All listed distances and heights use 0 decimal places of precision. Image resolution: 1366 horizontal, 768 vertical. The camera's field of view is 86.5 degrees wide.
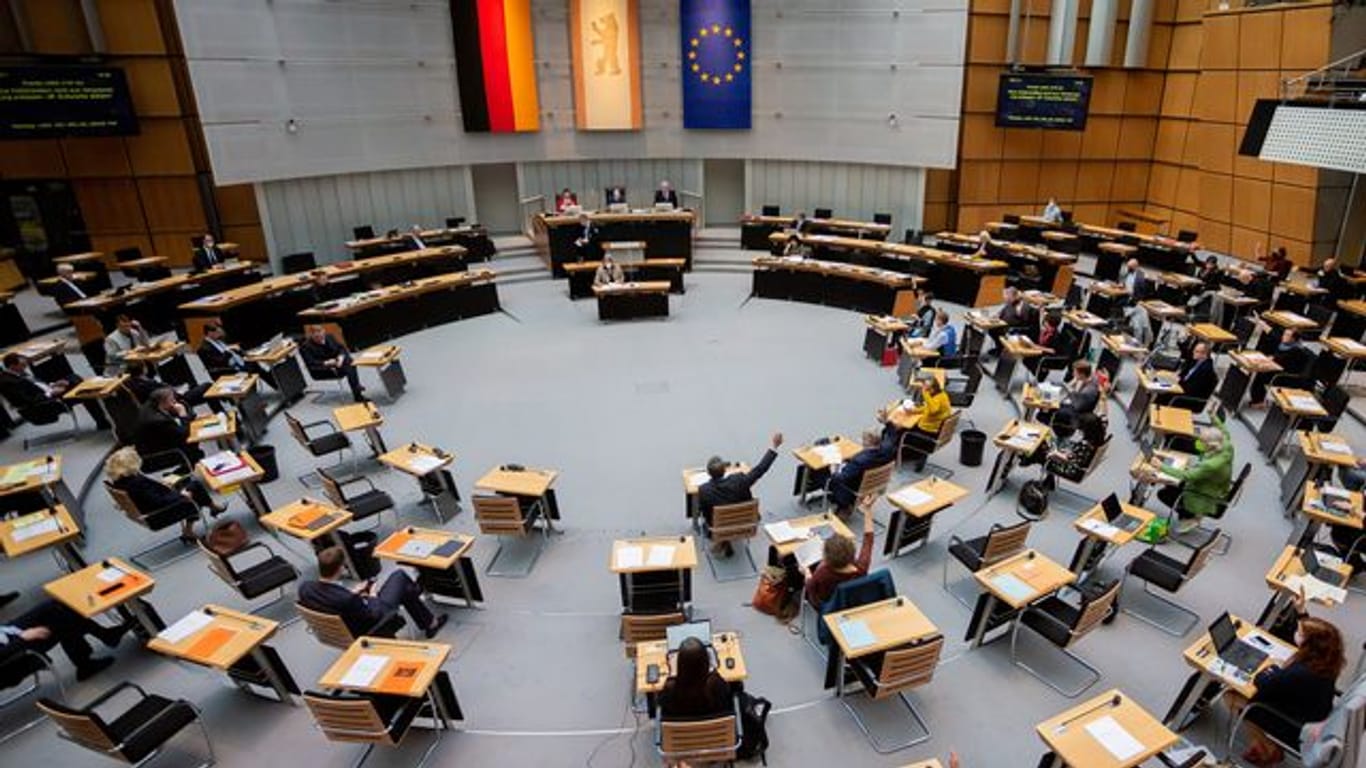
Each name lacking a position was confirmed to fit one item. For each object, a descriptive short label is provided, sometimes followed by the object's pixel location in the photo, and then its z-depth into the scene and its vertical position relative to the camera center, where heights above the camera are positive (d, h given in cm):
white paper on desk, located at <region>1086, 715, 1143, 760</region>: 443 -355
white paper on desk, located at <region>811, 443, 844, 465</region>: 809 -328
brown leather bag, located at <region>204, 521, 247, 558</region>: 679 -334
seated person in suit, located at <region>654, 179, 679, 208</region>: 1998 -106
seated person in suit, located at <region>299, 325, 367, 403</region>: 1131 -291
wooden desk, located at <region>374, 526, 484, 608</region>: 642 -334
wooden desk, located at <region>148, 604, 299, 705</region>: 527 -335
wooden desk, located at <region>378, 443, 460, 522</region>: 800 -323
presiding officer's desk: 1827 -184
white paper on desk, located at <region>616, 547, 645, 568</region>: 622 -334
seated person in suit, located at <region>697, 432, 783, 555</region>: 722 -319
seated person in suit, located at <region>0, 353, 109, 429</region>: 961 -274
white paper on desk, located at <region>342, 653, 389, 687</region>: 501 -341
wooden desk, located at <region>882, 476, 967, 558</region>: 710 -335
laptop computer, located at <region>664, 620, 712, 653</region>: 531 -338
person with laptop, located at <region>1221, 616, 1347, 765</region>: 461 -341
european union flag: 2006 +243
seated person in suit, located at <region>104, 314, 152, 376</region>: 1118 -254
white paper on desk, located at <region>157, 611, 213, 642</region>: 546 -333
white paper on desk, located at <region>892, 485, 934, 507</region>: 718 -334
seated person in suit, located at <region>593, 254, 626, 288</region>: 1552 -240
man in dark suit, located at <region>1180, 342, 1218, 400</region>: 968 -308
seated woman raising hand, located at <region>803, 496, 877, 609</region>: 582 -325
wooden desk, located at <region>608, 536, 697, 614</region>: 629 -354
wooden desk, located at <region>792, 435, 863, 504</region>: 806 -330
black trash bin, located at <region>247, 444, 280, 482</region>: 902 -347
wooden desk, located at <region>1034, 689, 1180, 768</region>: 438 -354
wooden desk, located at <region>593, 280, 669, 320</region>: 1516 -292
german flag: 1888 +244
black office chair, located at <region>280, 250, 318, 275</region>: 1675 -213
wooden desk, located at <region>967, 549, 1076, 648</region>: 579 -343
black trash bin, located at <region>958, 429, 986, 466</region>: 920 -366
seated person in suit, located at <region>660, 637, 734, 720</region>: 466 -337
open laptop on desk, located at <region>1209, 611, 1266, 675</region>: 507 -349
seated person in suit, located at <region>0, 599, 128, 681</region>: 550 -348
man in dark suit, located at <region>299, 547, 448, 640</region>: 562 -326
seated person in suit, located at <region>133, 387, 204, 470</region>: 856 -292
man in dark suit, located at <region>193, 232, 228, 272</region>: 1534 -176
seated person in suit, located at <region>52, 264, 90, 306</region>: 1348 -209
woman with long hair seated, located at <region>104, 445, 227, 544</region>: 726 -311
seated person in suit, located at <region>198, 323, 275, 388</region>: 1086 -267
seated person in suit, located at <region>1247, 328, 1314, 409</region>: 1011 -302
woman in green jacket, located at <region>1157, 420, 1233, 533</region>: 719 -328
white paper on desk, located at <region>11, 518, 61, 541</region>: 662 -312
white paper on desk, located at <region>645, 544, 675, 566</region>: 624 -333
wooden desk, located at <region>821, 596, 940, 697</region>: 528 -342
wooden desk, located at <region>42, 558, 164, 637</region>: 580 -325
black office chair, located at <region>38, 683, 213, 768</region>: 468 -364
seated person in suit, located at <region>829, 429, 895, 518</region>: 780 -332
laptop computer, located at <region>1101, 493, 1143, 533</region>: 675 -334
